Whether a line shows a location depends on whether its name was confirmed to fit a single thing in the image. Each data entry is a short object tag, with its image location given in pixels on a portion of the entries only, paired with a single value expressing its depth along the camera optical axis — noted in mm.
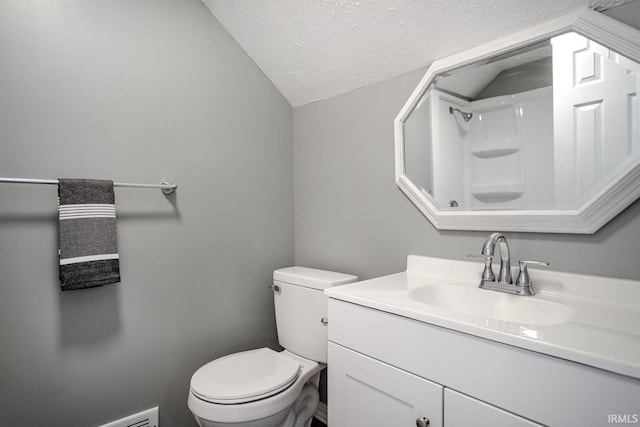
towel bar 1012
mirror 906
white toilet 1120
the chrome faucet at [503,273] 999
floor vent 1261
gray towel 1097
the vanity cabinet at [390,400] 740
